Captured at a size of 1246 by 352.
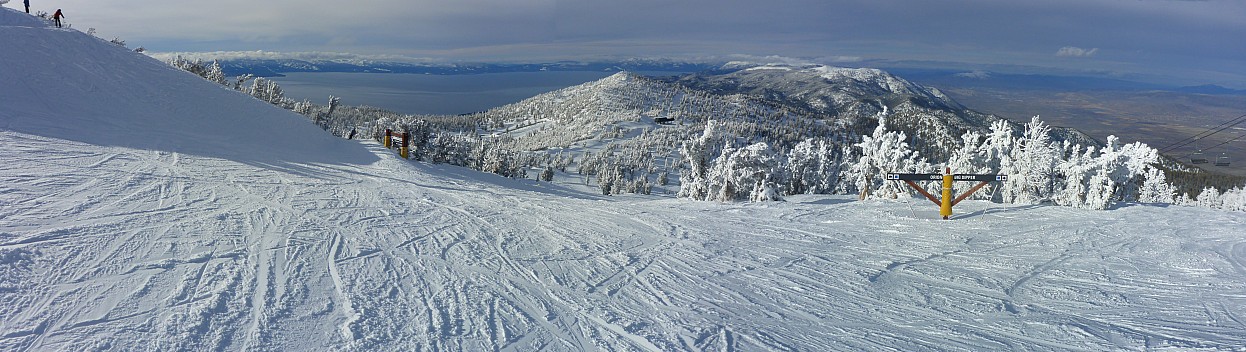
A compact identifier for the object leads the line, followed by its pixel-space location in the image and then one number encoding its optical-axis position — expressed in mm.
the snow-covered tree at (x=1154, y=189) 40562
